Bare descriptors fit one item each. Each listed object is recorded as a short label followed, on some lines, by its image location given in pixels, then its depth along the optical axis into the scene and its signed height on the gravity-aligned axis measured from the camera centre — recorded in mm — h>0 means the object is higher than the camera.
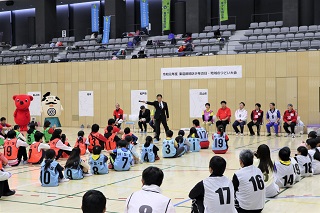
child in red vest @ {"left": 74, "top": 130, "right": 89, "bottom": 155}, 14344 -1355
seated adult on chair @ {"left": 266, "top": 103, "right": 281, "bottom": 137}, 21141 -883
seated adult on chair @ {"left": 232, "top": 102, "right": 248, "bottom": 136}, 21484 -886
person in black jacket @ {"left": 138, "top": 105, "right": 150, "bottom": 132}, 22922 -809
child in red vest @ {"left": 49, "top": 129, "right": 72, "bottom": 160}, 12836 -1169
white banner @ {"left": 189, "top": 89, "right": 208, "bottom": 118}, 24641 -101
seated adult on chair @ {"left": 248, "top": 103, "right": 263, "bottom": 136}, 21094 -879
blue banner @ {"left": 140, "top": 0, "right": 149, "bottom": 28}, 33281 +6098
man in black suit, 18438 -538
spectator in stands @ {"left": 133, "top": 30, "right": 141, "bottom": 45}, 30536 +3973
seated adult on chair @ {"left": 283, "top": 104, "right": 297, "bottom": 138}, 20469 -907
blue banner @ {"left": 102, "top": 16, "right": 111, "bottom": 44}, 33406 +5181
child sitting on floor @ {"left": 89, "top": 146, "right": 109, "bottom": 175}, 11172 -1528
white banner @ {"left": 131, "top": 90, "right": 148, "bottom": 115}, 26250 +86
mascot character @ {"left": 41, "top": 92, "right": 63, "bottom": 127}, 22969 -378
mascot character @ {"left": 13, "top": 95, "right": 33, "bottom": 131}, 21188 -520
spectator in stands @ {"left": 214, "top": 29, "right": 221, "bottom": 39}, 28175 +3974
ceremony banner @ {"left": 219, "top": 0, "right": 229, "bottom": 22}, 31297 +5965
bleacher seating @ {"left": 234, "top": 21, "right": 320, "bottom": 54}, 23241 +3035
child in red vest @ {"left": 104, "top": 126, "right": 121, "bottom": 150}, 14289 -1250
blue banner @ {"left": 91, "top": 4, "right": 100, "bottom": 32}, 36038 +6330
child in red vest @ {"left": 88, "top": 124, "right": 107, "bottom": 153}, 13969 -1179
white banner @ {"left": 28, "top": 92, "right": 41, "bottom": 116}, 29750 -293
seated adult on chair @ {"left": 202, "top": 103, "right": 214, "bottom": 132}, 21469 -780
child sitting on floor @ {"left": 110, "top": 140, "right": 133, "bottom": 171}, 11680 -1470
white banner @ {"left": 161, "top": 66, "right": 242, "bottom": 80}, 23922 +1409
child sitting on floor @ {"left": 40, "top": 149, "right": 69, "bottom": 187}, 9867 -1553
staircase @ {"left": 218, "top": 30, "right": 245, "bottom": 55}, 25594 +3197
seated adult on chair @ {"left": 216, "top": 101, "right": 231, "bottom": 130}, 20953 -728
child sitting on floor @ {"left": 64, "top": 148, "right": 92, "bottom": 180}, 10508 -1534
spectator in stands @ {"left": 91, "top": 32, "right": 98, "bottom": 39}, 35312 +4976
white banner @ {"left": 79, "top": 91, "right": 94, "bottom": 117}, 27969 -183
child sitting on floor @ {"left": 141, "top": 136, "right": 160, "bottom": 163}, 13148 -1491
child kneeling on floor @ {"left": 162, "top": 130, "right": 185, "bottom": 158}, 14008 -1484
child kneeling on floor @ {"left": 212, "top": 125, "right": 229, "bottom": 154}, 14617 -1375
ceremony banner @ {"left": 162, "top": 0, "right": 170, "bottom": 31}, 33938 +6066
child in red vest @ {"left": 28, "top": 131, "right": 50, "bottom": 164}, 12347 -1422
